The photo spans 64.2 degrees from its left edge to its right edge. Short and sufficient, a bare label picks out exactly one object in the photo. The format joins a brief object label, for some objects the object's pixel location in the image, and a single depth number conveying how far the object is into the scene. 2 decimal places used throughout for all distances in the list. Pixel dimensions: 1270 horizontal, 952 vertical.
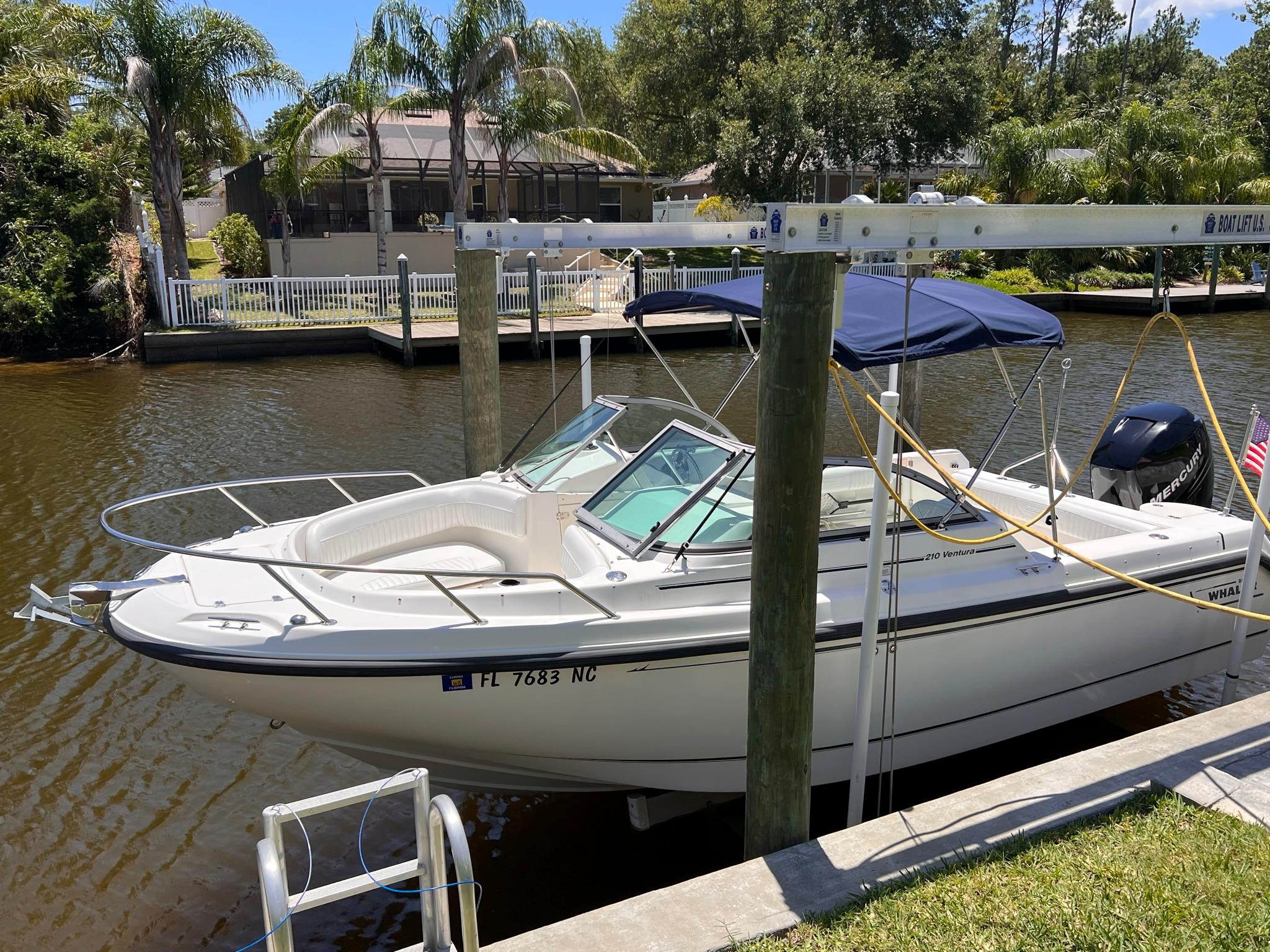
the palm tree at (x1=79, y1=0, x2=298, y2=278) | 20.36
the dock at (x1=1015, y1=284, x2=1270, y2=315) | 27.11
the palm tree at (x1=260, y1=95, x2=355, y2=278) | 23.03
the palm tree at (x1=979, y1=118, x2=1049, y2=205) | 31.28
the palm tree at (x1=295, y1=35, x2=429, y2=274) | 22.62
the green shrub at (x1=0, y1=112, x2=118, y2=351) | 20.36
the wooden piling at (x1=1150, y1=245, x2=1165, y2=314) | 25.91
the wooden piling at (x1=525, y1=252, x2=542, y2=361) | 19.30
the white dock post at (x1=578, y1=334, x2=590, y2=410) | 7.59
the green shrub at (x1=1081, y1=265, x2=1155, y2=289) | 31.17
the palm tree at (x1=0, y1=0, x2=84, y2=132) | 21.30
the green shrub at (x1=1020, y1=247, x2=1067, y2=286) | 31.00
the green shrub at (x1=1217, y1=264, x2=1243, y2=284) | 32.50
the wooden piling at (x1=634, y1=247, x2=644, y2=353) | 20.86
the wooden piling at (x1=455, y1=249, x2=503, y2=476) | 7.64
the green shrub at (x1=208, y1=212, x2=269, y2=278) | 26.11
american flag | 6.24
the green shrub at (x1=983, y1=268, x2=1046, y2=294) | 28.88
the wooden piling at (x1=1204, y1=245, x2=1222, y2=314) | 25.97
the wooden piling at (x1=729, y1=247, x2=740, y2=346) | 21.97
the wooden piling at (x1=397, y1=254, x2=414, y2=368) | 18.69
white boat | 4.66
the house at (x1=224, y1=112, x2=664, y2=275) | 27.91
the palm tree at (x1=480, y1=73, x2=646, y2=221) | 23.84
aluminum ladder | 2.94
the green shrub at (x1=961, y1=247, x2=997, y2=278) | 31.02
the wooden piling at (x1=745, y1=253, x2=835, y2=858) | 3.77
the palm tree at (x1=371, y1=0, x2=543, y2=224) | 22.81
